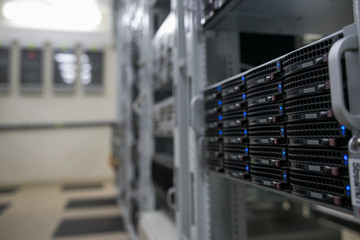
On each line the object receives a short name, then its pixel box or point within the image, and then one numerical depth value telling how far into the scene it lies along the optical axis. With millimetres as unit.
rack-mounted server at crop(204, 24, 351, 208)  530
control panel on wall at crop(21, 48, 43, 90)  5352
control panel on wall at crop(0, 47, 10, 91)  5242
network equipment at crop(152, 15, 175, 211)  1585
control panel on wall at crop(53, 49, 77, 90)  5520
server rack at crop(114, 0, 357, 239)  643
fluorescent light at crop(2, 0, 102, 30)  5484
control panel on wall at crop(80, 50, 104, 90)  5660
